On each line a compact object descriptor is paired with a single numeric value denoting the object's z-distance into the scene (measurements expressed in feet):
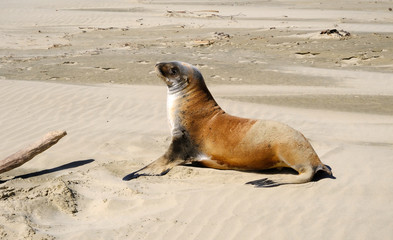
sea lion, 36.60
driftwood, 40.63
